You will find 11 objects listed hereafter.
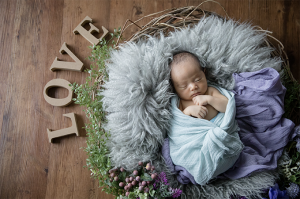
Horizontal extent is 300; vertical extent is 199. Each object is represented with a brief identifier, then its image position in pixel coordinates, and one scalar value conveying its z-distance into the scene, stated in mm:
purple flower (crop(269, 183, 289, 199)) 1016
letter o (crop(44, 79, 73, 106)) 1471
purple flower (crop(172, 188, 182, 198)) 1034
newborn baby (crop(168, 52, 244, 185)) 1017
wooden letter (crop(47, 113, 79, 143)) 1449
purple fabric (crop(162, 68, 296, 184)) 1109
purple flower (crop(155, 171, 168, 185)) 1046
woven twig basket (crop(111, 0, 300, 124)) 1274
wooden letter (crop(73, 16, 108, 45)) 1522
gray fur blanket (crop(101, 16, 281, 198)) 1106
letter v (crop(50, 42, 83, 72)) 1492
